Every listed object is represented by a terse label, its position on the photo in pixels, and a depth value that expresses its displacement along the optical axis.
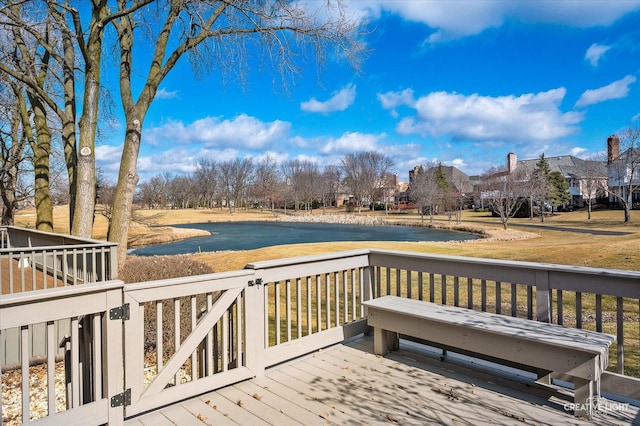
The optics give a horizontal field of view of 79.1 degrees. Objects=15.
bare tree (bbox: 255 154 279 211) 70.94
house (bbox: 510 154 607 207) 40.66
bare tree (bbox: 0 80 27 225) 16.39
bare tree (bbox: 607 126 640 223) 33.07
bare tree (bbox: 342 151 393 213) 66.88
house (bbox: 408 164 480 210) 57.62
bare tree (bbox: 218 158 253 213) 77.12
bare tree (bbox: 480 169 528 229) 36.38
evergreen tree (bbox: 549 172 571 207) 44.77
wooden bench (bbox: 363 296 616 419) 2.68
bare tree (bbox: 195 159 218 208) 80.56
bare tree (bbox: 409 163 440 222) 41.25
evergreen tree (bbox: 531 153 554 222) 39.37
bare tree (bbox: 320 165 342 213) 77.06
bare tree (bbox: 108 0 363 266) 8.57
